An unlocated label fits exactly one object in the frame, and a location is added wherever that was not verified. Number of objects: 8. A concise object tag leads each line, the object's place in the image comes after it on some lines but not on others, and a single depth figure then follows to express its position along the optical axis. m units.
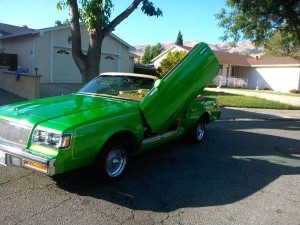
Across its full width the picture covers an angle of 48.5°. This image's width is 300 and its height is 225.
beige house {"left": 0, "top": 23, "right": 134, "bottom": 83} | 18.17
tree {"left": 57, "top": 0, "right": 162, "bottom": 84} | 9.61
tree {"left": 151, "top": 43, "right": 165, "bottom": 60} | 52.29
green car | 4.09
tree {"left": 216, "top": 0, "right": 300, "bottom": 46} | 18.00
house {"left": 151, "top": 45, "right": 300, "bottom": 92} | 35.66
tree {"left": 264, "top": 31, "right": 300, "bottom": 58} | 63.19
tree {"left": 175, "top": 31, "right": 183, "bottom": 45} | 57.12
